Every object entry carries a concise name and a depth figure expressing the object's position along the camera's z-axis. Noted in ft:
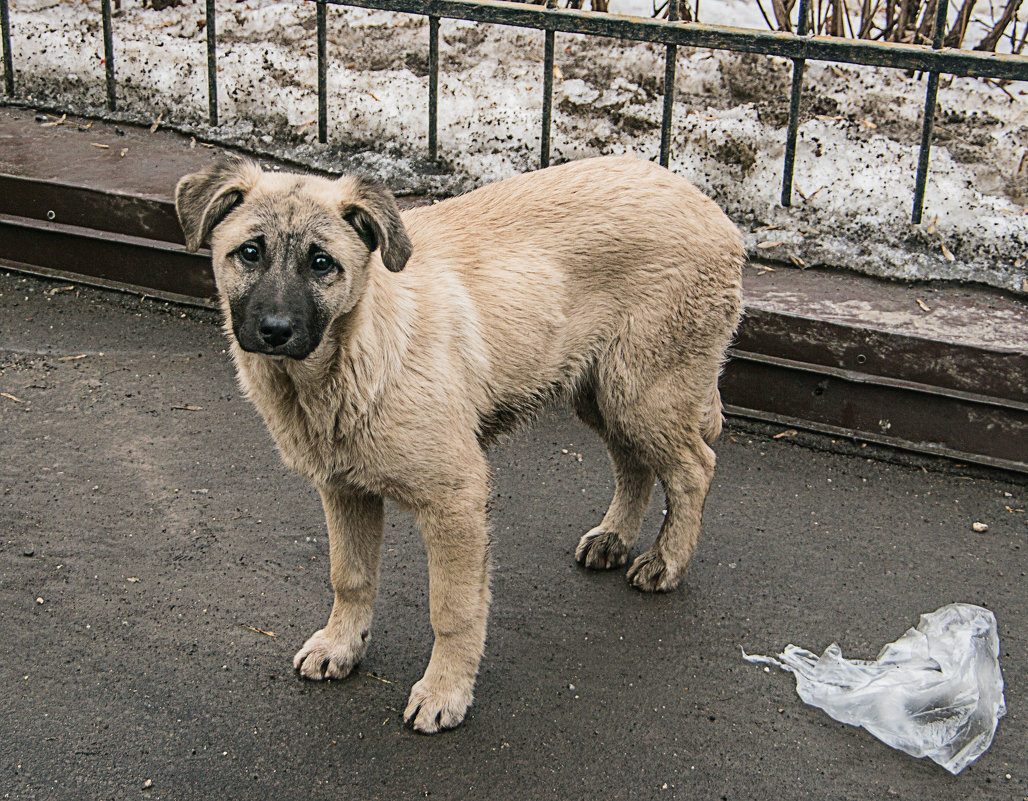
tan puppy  10.74
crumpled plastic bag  11.77
